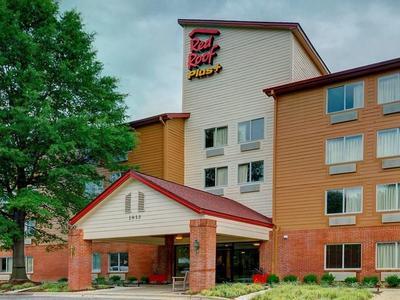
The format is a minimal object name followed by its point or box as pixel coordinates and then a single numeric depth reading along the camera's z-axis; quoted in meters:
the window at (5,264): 40.69
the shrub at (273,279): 25.61
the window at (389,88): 25.02
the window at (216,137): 30.84
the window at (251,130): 29.44
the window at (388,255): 23.97
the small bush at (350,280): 24.11
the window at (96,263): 34.84
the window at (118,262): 33.31
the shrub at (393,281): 22.95
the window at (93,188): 33.58
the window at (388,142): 24.67
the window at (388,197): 24.34
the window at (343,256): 25.06
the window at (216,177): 30.50
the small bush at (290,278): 25.81
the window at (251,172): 29.02
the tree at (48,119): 28.77
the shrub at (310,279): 25.23
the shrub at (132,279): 30.45
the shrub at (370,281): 23.44
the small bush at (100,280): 29.53
